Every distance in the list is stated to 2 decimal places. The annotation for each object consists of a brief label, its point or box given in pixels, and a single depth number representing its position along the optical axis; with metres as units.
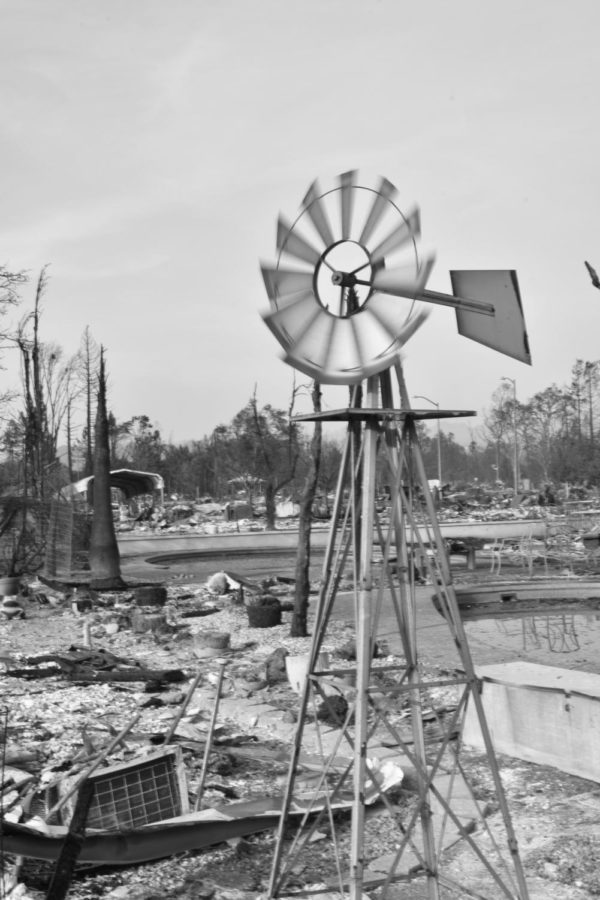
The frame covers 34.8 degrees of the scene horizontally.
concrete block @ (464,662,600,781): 6.31
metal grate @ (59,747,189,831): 5.19
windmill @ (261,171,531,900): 4.06
